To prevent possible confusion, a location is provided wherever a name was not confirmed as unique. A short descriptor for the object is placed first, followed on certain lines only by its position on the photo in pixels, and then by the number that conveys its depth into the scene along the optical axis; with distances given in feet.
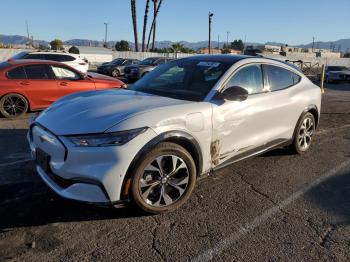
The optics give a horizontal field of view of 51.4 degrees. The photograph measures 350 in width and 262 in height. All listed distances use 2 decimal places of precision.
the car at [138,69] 65.05
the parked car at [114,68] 77.66
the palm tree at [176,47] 183.62
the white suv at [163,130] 10.72
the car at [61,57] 53.62
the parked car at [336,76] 79.25
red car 27.17
